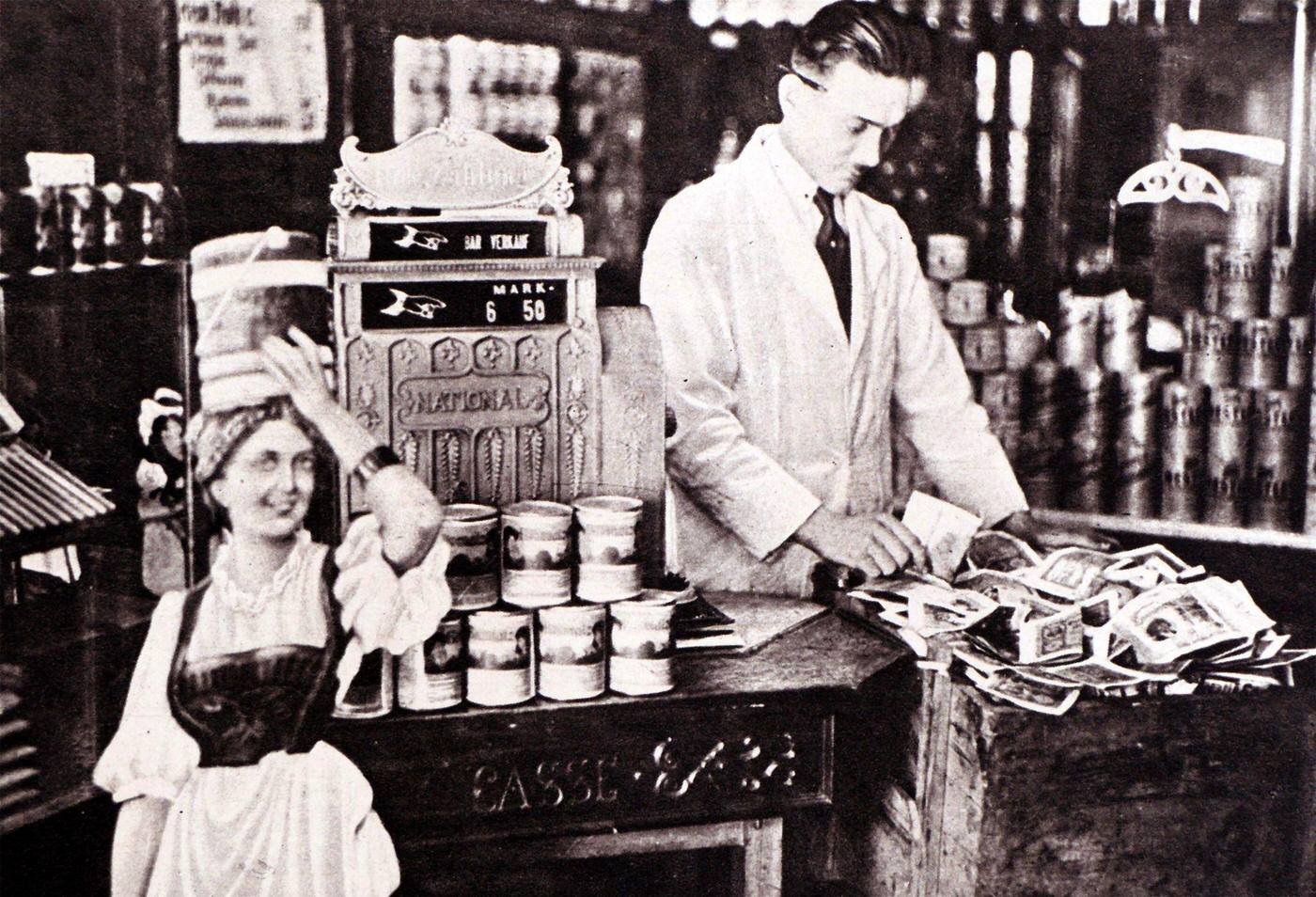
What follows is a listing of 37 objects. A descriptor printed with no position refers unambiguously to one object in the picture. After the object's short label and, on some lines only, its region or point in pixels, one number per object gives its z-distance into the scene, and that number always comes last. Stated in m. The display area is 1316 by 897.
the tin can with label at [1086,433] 3.18
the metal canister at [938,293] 3.06
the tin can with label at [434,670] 2.29
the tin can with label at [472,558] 2.32
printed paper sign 2.49
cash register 2.40
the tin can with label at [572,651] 2.31
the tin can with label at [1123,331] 3.15
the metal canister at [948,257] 3.04
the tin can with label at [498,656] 2.29
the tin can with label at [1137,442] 3.18
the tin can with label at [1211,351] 3.13
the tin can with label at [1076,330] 3.15
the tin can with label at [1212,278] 3.12
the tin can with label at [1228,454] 3.14
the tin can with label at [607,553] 2.34
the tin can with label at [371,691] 2.29
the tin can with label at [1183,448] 3.16
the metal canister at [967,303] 3.07
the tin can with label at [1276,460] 3.13
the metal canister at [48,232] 2.43
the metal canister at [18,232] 2.41
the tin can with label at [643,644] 2.34
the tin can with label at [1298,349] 3.10
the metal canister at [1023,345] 3.13
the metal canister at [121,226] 2.48
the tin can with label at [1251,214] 3.08
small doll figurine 2.47
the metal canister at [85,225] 2.45
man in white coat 2.86
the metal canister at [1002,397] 3.13
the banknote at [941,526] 3.02
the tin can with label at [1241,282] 3.11
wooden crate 2.30
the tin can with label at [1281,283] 3.09
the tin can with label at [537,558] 2.32
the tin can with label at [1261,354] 3.10
